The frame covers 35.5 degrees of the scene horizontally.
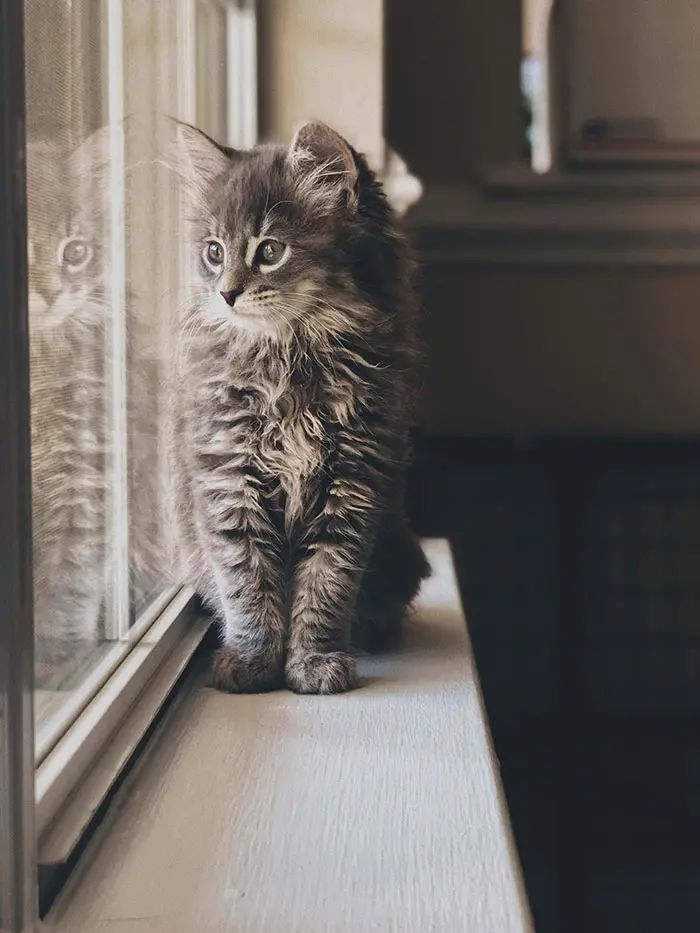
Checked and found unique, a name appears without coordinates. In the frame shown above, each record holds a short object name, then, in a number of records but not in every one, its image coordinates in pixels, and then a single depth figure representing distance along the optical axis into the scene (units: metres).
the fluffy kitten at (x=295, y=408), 1.05
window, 0.56
